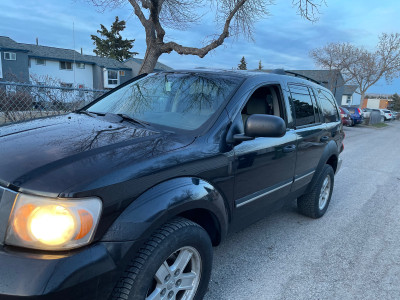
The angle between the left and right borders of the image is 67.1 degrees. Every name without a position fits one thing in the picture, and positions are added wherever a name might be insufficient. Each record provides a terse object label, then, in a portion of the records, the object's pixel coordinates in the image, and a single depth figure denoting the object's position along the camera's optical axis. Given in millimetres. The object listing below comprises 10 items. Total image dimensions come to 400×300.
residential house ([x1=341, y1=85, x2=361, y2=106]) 65000
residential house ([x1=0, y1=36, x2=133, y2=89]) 33844
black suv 1458
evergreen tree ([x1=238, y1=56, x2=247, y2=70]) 60403
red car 20491
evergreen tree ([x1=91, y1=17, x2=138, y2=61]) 52094
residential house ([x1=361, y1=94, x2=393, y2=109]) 72250
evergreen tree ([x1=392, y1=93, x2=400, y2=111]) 69625
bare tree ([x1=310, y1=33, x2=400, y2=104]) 35219
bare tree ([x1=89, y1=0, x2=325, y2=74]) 10875
